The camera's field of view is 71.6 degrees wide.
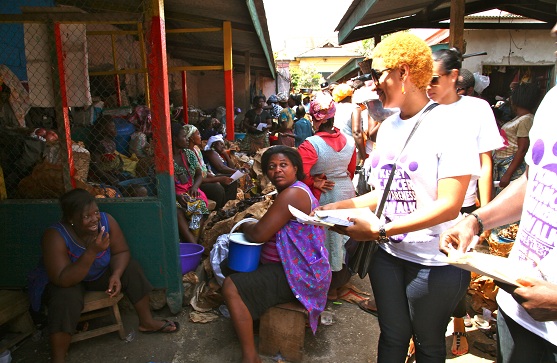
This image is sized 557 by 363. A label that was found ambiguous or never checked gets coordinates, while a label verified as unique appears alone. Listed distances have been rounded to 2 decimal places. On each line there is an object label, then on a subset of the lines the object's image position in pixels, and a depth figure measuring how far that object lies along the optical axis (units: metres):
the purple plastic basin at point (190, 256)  3.68
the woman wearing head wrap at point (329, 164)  3.48
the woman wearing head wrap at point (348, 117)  4.48
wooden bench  2.85
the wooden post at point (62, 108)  3.06
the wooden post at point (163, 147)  2.95
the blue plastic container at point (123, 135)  5.75
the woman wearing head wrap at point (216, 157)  6.06
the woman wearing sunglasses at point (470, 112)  2.46
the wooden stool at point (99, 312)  2.78
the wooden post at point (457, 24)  4.91
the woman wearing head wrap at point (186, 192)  4.43
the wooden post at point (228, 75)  6.67
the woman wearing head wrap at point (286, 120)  9.95
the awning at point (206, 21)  5.48
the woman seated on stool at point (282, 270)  2.67
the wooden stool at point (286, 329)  2.77
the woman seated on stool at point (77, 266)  2.59
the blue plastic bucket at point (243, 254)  2.75
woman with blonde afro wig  1.59
